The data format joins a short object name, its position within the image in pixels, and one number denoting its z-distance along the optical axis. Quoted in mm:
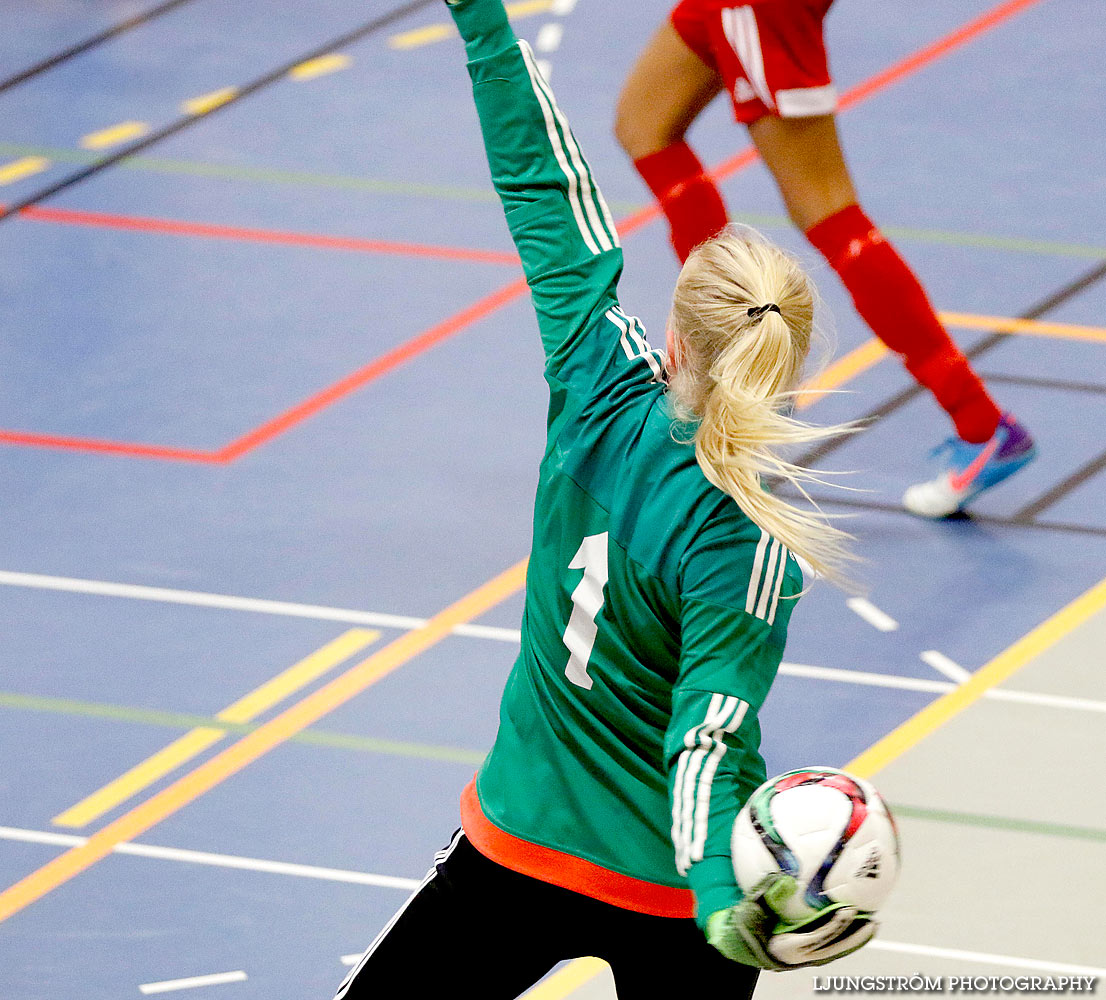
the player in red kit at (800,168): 10750
